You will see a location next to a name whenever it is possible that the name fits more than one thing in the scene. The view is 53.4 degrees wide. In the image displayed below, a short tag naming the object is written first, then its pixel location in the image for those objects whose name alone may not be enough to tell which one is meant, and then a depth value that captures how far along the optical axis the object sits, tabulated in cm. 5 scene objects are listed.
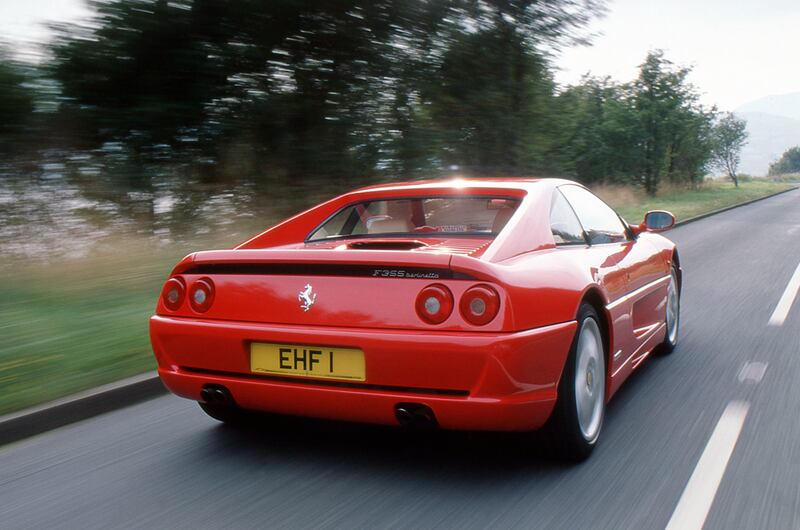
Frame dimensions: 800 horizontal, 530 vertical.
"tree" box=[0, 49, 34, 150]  877
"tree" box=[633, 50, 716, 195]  4147
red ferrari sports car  310
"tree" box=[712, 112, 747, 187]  7975
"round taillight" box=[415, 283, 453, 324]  311
